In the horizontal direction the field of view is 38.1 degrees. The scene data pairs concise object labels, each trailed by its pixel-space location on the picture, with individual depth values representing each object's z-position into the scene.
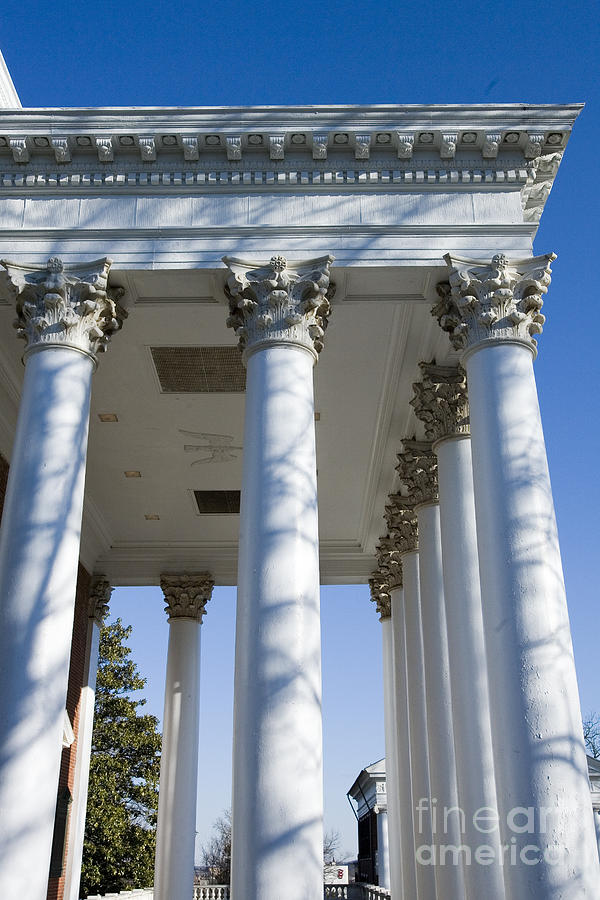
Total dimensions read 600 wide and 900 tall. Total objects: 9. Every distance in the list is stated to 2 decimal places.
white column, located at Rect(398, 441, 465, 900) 15.75
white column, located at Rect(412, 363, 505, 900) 13.93
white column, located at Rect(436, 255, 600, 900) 10.52
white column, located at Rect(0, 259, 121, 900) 11.25
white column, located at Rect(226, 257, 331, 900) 10.63
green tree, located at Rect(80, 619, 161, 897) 43.03
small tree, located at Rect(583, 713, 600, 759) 73.24
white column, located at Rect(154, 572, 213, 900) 24.36
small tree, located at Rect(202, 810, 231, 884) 92.94
